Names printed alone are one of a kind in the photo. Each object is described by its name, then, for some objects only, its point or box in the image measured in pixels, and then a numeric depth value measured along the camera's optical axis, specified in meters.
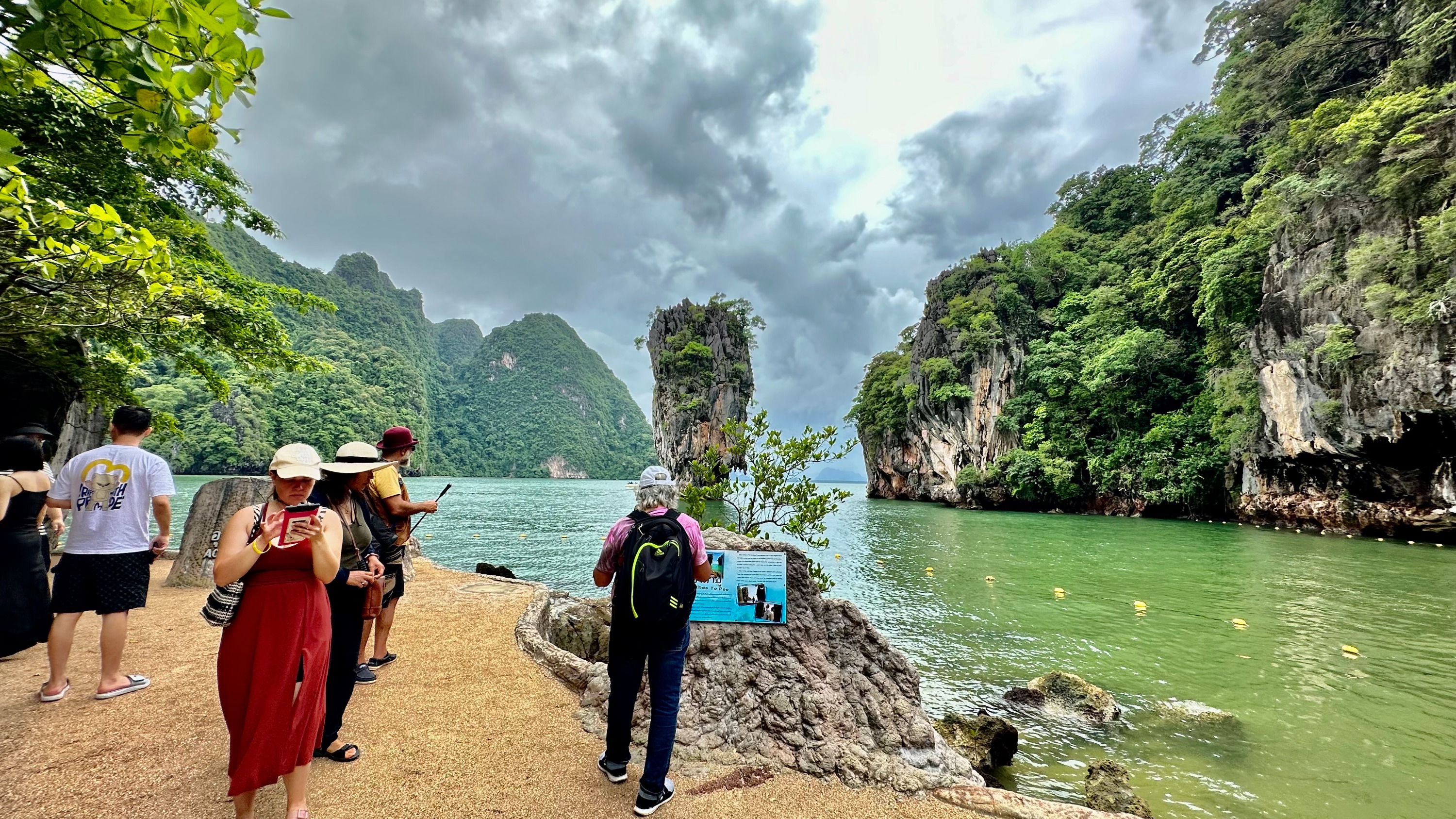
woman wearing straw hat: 2.66
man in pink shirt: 2.43
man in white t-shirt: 3.12
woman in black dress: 3.01
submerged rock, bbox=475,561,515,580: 8.56
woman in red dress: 1.91
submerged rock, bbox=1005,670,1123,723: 5.09
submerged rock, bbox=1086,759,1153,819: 3.33
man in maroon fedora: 3.67
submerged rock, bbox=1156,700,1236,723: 4.95
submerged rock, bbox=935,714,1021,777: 4.05
